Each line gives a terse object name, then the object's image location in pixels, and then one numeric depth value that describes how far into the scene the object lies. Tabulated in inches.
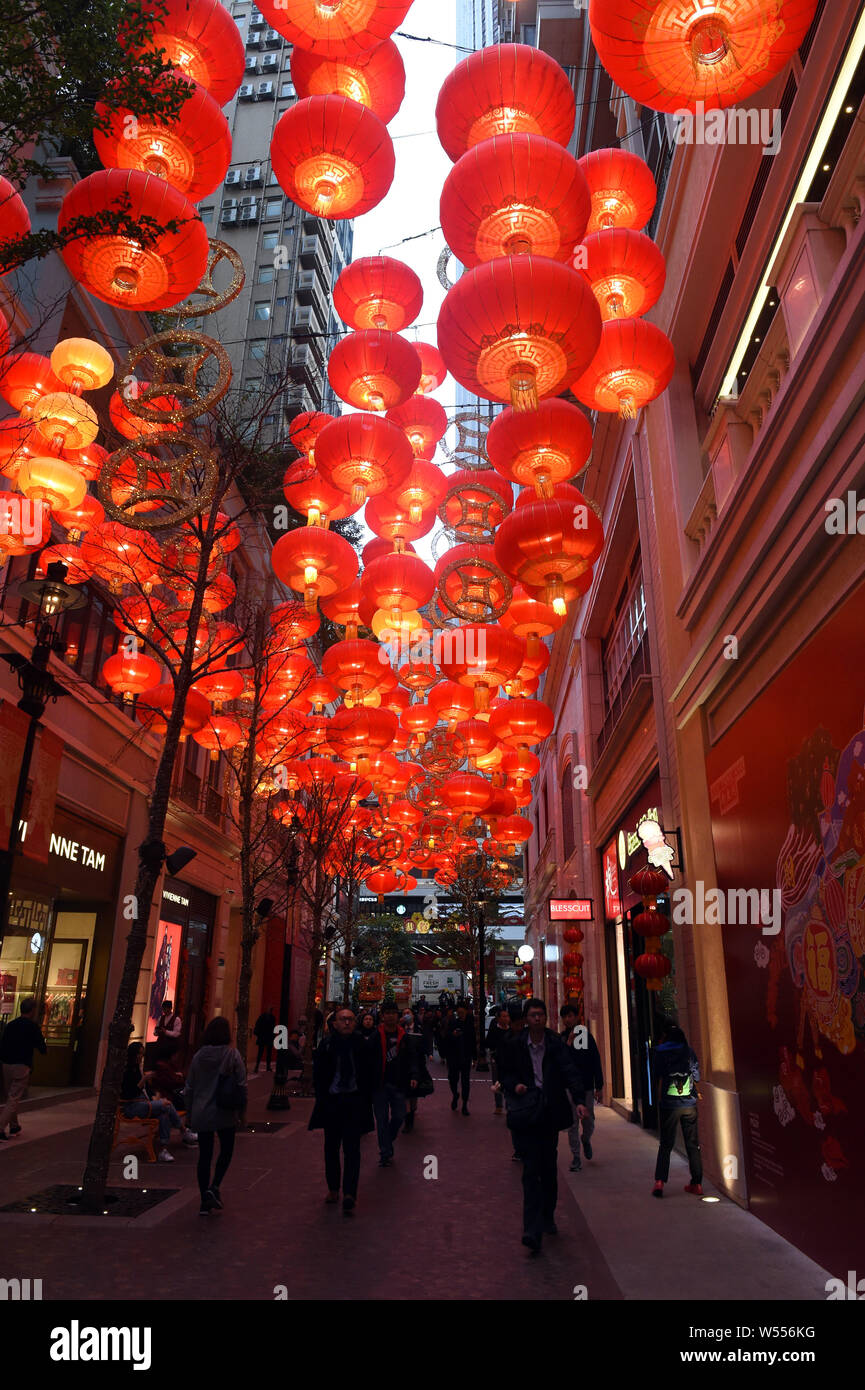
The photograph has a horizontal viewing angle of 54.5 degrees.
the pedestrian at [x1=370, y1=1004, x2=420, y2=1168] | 397.7
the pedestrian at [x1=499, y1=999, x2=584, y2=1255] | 251.8
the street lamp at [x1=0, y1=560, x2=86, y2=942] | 344.8
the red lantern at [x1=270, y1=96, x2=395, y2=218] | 212.2
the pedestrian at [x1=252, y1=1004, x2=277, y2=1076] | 852.6
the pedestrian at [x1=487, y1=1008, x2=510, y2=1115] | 569.9
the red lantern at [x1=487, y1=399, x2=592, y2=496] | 243.8
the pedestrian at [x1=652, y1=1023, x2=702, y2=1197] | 322.3
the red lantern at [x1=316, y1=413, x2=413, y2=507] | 269.1
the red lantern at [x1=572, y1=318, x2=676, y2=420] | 240.4
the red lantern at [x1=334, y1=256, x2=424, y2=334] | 268.8
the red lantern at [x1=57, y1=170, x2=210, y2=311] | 198.5
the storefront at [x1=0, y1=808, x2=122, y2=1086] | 516.4
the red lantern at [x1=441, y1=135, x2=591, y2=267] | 186.7
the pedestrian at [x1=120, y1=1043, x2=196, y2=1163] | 387.5
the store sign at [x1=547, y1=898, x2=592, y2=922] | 650.8
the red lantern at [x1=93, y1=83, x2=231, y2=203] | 204.1
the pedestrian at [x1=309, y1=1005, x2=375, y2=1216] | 300.2
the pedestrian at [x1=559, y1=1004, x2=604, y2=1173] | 388.5
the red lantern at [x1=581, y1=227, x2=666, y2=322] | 230.2
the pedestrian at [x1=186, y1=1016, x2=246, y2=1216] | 286.2
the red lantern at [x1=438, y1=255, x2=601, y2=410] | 193.6
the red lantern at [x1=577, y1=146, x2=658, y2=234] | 238.2
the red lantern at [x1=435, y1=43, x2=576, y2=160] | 195.6
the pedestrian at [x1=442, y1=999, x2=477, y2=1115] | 632.9
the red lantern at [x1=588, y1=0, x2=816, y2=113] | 161.2
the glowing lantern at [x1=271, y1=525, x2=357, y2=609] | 336.8
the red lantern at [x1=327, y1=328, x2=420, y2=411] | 256.2
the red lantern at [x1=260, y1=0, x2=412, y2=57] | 195.2
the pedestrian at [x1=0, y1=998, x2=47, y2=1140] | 406.9
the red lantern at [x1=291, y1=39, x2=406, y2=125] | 224.8
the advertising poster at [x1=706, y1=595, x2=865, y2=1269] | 205.5
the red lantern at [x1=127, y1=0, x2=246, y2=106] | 209.2
